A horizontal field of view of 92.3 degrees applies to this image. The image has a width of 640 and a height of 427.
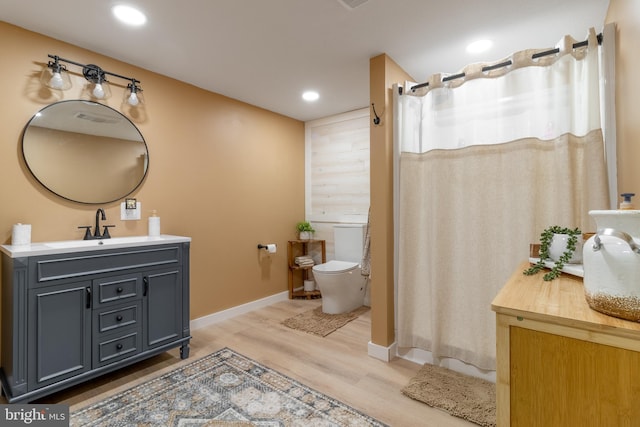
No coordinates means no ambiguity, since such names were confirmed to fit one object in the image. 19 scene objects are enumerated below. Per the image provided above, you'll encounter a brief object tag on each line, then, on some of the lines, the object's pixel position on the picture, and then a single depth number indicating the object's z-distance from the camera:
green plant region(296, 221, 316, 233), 4.12
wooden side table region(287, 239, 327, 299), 4.04
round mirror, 2.13
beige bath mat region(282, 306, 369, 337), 2.98
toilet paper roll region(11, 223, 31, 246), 1.94
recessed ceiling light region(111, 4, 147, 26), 1.86
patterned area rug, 1.71
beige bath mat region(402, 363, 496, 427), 1.75
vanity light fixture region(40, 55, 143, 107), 2.11
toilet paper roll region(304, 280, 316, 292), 4.16
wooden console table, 0.75
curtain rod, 1.76
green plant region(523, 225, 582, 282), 1.25
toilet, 3.32
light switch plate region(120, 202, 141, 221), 2.53
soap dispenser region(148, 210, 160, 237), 2.62
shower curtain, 1.81
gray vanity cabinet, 1.73
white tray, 1.16
